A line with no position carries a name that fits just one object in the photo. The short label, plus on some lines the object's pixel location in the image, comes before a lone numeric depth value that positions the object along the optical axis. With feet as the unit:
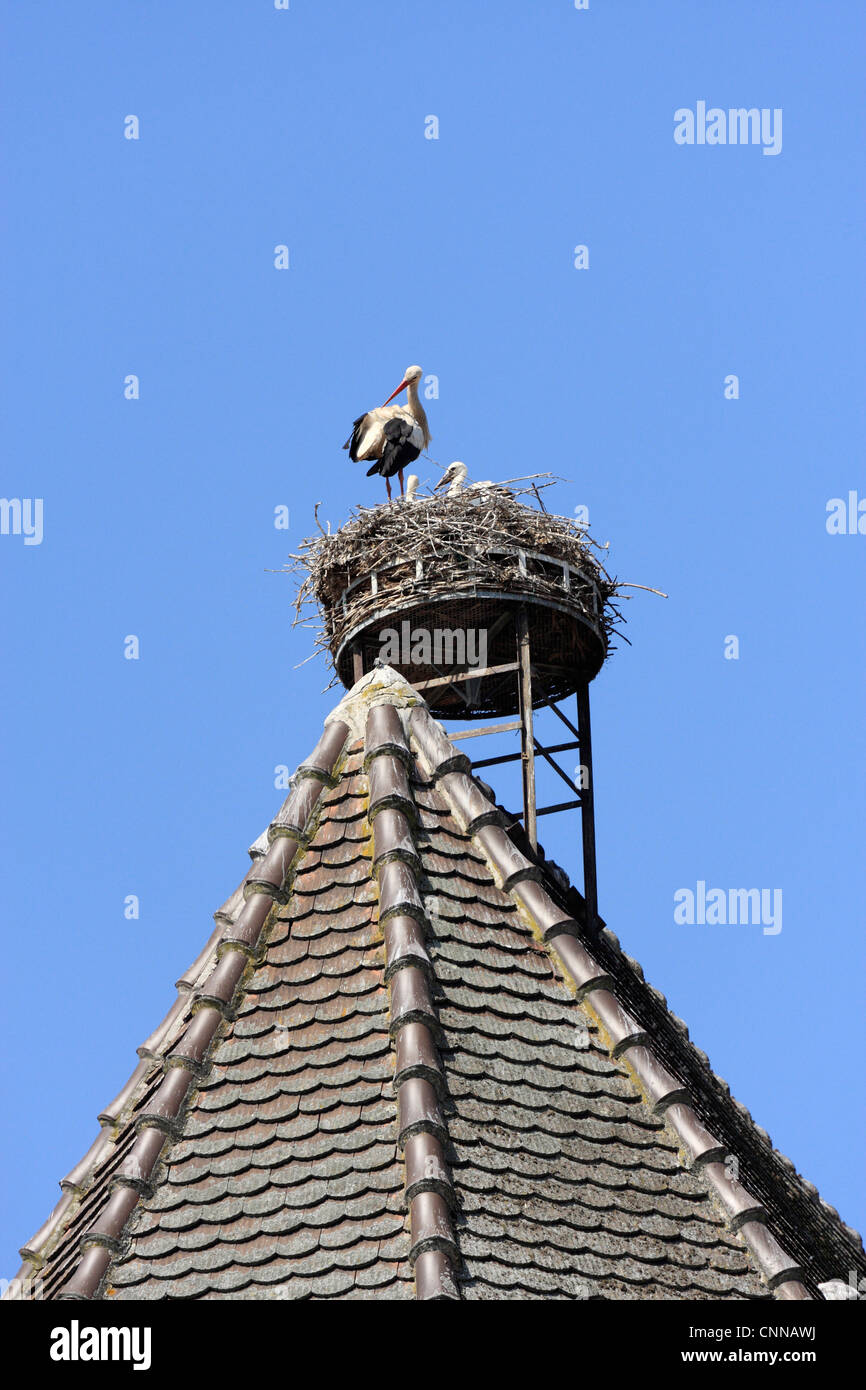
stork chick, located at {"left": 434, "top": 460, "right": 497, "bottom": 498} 51.42
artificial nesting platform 47.11
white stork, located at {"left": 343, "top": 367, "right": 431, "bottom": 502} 56.80
